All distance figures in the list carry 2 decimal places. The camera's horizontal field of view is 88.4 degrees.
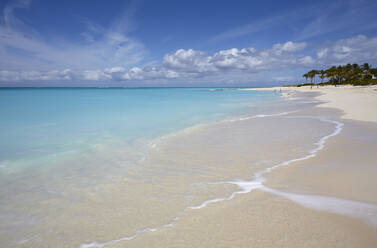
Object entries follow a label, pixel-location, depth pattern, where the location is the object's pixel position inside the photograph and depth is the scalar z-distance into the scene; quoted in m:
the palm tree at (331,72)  77.16
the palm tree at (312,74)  89.80
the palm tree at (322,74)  84.84
